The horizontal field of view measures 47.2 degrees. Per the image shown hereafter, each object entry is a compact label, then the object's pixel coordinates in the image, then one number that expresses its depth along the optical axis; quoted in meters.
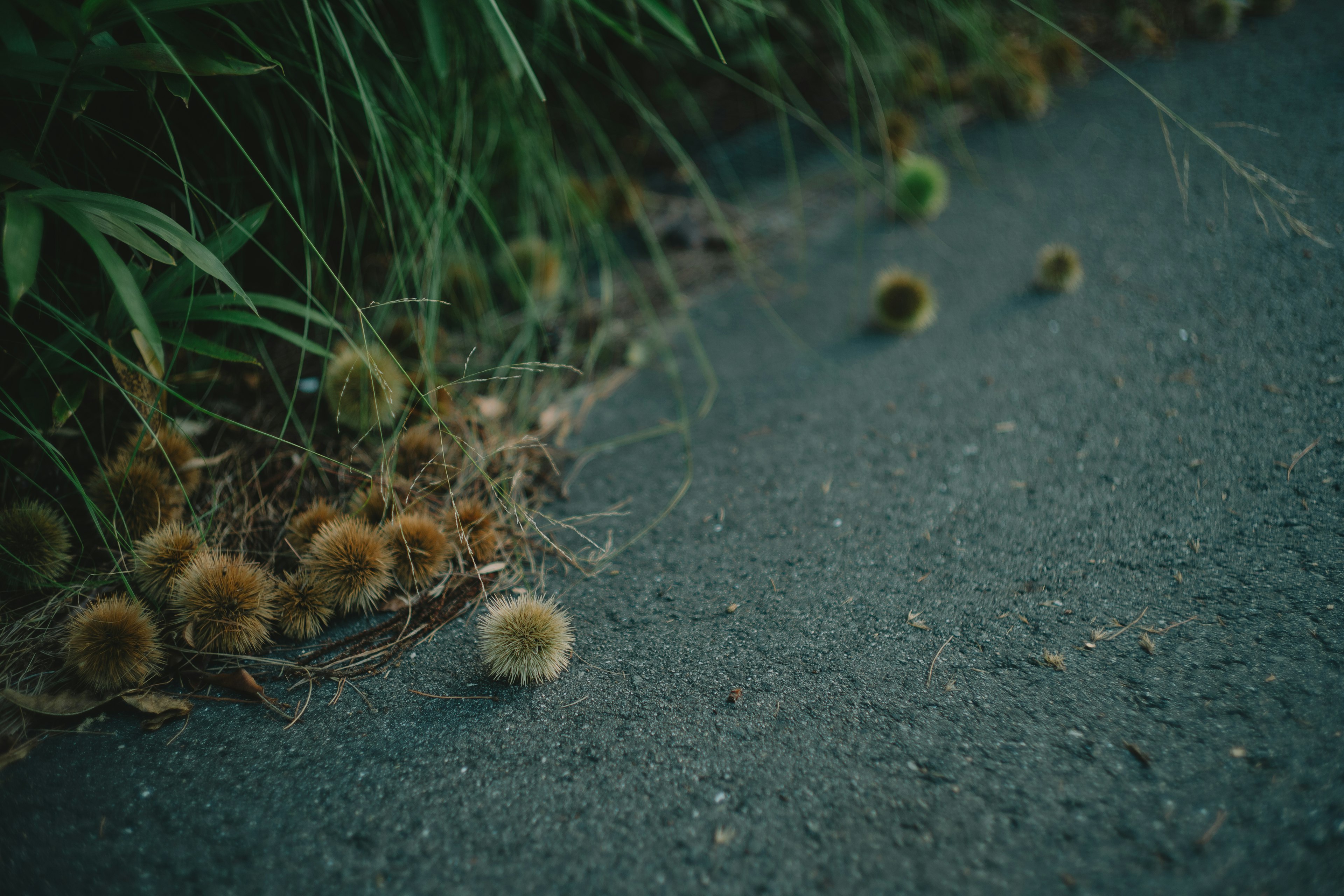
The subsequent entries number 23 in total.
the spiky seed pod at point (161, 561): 0.95
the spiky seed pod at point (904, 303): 1.22
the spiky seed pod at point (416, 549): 0.98
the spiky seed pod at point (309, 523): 0.99
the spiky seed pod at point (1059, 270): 1.22
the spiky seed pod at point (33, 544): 0.95
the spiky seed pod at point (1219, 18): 1.51
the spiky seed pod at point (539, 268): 1.27
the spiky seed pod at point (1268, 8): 1.54
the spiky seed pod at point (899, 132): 1.48
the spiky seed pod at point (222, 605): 0.93
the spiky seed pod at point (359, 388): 1.06
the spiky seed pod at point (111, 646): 0.91
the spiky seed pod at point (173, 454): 1.02
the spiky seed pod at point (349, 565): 0.95
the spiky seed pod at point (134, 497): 0.99
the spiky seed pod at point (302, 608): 0.95
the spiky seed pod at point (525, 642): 0.92
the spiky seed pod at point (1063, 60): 1.57
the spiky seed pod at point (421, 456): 1.06
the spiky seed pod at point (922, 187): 1.35
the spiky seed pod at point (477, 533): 1.01
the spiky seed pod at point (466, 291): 1.21
